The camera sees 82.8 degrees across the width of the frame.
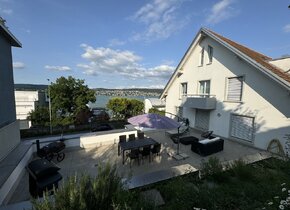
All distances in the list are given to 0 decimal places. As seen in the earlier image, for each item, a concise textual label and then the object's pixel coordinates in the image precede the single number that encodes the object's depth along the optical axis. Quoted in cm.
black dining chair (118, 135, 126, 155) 1095
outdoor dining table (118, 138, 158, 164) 912
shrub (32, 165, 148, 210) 287
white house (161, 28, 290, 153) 1039
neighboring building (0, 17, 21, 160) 828
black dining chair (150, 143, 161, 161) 970
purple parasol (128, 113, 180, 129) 942
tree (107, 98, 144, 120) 2948
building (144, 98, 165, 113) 3334
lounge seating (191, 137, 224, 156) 1010
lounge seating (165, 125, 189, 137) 1409
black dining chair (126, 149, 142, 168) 891
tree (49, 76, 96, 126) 3058
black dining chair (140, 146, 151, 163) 941
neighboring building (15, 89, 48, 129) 3594
